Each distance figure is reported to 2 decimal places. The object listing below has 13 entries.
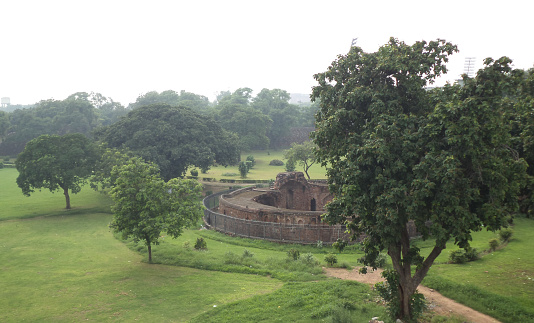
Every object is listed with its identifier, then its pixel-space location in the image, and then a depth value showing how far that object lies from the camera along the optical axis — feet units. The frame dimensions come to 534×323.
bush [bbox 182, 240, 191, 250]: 72.36
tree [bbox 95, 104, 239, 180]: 130.21
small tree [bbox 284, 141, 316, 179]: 167.53
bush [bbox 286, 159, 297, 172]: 172.35
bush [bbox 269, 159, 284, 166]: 216.95
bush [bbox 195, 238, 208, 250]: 72.95
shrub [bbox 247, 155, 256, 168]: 205.98
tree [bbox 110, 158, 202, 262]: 60.34
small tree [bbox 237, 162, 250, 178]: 169.37
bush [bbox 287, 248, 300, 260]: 64.49
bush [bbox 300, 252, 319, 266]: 61.52
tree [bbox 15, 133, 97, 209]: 103.65
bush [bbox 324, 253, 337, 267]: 61.46
